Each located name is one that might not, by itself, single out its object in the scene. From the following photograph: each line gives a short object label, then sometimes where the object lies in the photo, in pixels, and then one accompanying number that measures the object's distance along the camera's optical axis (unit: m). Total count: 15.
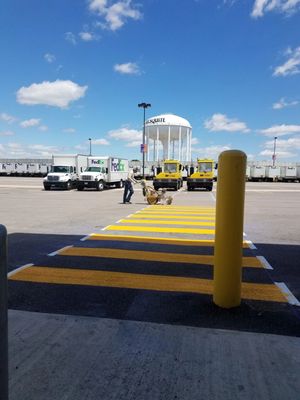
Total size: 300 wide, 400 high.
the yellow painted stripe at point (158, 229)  10.63
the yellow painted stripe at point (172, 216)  13.81
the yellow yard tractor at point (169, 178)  34.84
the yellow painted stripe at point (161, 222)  12.31
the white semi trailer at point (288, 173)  61.81
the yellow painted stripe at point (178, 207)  17.53
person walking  19.53
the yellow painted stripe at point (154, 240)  8.88
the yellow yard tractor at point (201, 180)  34.72
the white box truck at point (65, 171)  32.97
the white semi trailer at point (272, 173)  61.59
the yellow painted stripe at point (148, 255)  7.09
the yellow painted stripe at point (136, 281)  5.29
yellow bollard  4.27
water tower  75.12
